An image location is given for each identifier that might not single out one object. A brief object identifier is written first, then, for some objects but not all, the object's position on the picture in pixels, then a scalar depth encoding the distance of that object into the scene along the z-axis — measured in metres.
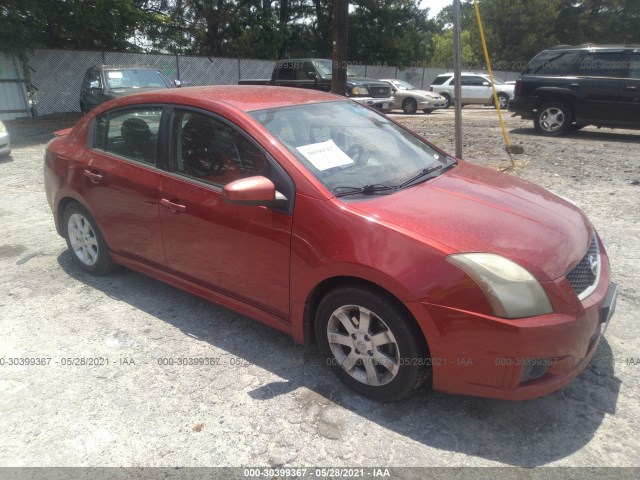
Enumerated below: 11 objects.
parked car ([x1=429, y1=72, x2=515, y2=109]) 22.73
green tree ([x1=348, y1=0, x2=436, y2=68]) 30.55
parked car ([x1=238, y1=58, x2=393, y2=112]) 15.48
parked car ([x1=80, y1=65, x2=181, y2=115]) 12.20
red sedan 2.36
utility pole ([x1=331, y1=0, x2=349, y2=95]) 12.38
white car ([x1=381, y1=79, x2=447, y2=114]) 20.33
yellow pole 6.93
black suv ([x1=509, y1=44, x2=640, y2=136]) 9.73
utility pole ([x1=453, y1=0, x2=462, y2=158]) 6.27
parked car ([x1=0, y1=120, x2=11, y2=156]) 9.12
